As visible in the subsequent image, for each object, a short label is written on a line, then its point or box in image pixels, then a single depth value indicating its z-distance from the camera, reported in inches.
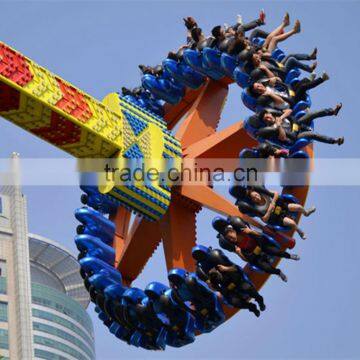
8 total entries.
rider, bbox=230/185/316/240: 1019.9
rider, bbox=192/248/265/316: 1027.3
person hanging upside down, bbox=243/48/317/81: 1080.8
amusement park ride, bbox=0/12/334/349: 995.9
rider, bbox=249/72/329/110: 1058.7
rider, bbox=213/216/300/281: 1023.0
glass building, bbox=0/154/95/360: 3668.8
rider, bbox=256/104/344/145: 1031.6
